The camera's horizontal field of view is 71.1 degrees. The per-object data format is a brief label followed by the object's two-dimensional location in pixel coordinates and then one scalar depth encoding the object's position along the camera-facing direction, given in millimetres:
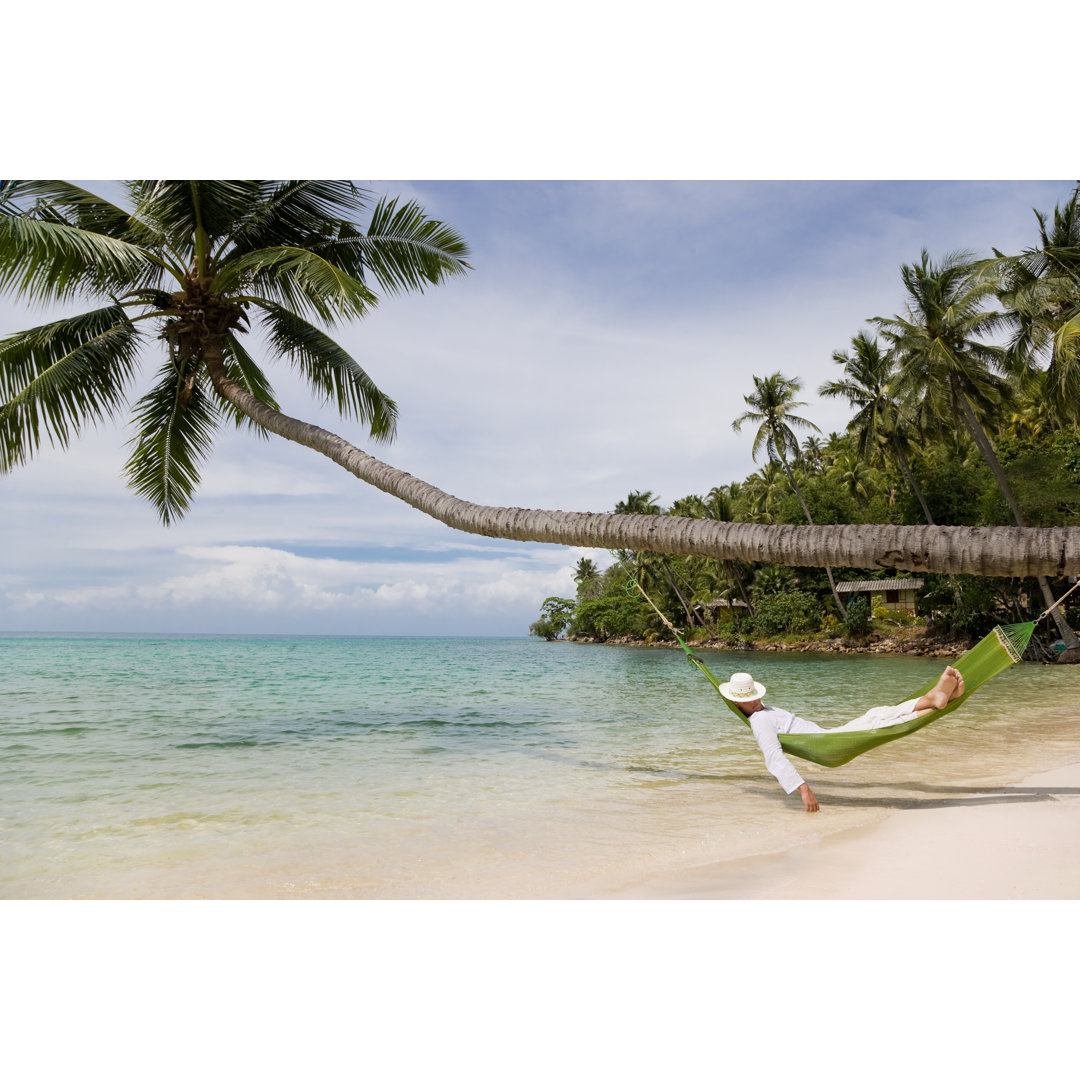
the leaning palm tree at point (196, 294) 4676
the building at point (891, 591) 22391
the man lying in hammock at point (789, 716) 3303
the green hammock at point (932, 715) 3285
